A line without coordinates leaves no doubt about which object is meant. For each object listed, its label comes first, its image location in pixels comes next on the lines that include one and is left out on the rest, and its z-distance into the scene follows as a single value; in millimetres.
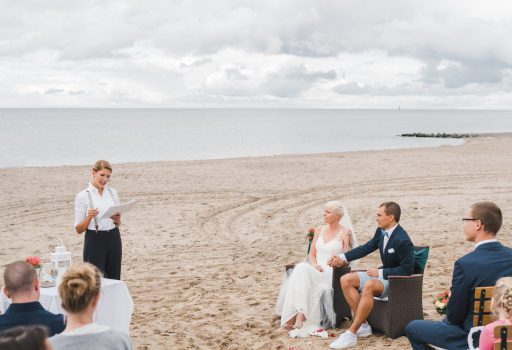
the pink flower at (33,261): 5434
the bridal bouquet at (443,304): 6129
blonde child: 4129
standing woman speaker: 7004
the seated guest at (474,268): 4934
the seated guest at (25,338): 2521
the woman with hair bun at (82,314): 3461
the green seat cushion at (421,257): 6828
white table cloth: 5973
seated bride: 7152
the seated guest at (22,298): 4051
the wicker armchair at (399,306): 6555
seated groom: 6598
